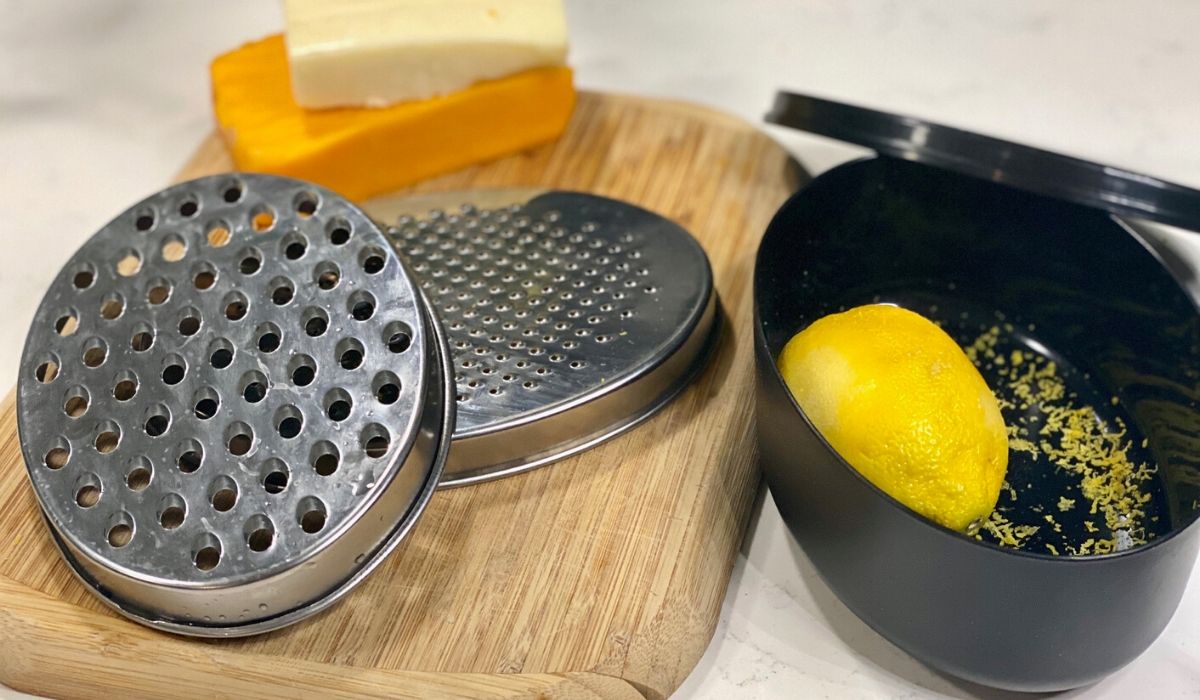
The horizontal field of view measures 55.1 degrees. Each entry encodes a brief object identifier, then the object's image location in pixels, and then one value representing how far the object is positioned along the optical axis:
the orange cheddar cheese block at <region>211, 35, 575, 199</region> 0.93
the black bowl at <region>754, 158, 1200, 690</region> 0.59
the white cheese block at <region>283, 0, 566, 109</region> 0.92
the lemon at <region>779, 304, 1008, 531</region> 0.65
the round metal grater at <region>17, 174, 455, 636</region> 0.63
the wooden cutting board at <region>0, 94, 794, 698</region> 0.65
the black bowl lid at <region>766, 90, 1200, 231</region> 0.75
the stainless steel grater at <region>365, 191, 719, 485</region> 0.74
